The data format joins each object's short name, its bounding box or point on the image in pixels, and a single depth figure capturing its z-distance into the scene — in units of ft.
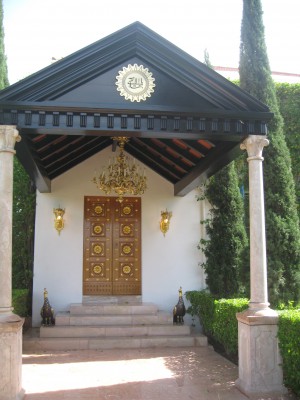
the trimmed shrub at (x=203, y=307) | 30.36
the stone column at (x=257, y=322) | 19.52
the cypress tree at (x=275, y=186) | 28.07
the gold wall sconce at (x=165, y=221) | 36.91
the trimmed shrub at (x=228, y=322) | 24.54
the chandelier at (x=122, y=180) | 32.30
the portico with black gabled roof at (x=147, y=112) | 19.54
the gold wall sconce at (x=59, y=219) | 35.40
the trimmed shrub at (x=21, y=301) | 29.96
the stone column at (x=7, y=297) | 18.01
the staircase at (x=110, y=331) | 29.35
